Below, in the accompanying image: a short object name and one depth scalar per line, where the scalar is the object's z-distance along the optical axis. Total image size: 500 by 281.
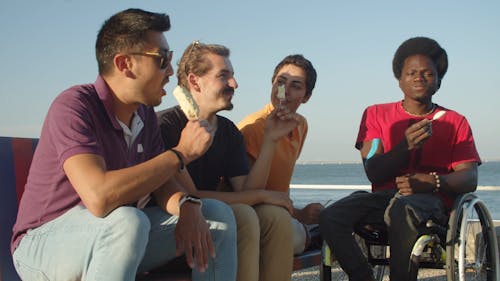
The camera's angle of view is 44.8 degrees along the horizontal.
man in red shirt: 3.29
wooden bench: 2.49
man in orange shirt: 3.65
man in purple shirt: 2.07
